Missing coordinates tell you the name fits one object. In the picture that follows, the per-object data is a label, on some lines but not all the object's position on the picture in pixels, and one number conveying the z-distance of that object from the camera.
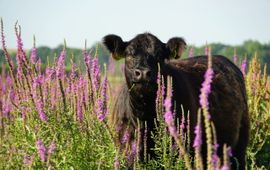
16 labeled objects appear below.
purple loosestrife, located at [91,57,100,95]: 8.48
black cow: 10.77
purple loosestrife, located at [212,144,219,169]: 4.30
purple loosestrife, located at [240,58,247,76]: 19.03
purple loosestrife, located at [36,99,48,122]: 7.47
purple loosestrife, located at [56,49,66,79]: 9.06
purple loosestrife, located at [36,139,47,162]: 5.31
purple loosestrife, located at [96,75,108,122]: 7.69
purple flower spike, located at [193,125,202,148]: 4.01
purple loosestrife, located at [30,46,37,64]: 9.47
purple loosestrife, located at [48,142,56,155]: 5.30
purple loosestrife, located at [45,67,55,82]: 8.85
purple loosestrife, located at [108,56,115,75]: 19.28
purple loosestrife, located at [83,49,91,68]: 8.65
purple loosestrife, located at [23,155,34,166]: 6.01
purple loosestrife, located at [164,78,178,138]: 4.21
